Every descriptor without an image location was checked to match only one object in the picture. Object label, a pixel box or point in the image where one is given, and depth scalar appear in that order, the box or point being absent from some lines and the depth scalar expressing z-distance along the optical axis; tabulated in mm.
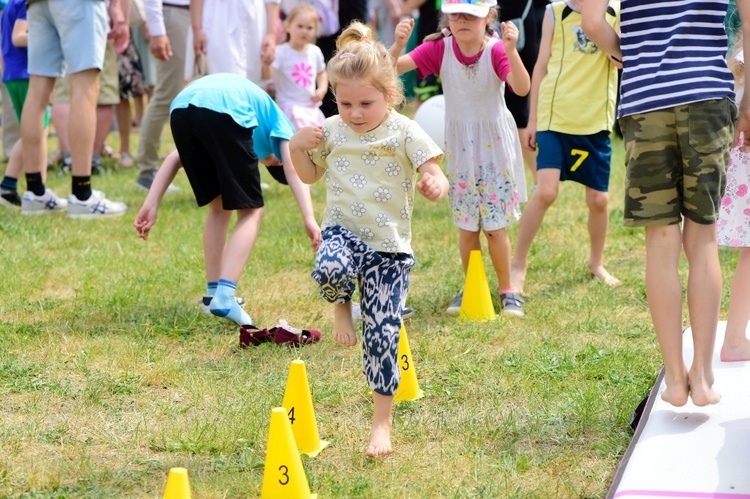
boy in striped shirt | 6941
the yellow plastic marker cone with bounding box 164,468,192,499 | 5762
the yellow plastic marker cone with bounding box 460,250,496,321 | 10687
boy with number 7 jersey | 11586
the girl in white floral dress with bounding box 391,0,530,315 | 10648
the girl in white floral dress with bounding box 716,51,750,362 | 8477
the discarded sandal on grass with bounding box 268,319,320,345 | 9703
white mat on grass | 6262
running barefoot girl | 7227
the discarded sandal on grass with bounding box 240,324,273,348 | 9727
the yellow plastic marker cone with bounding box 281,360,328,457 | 7301
